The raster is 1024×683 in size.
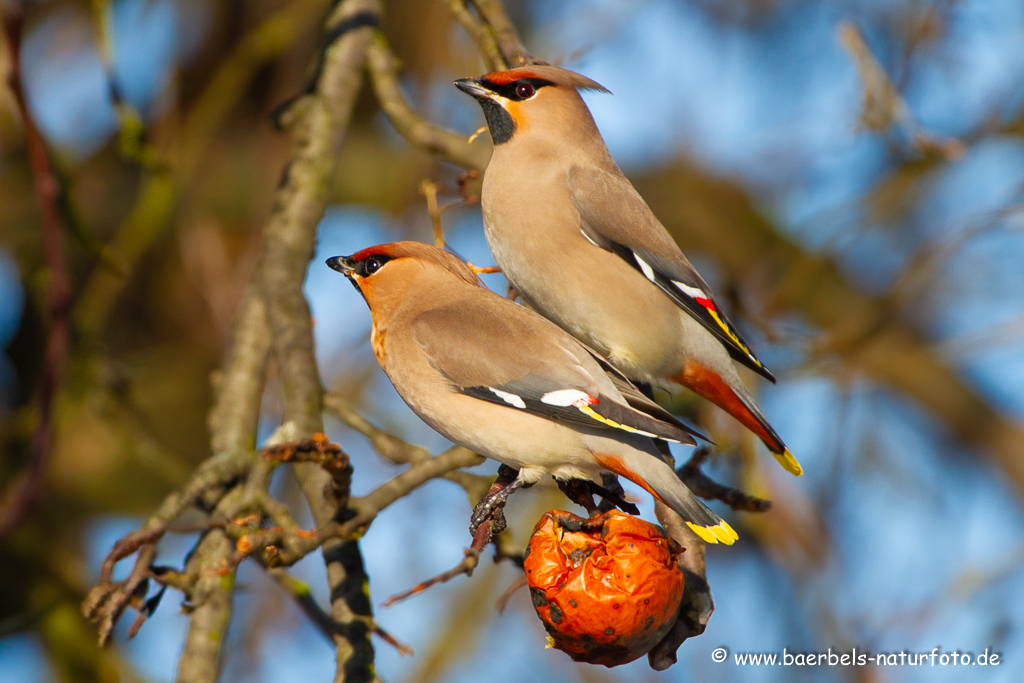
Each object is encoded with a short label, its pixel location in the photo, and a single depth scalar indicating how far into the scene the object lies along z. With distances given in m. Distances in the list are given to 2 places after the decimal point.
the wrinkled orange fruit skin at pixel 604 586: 3.85
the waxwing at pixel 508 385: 4.59
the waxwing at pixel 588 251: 5.35
